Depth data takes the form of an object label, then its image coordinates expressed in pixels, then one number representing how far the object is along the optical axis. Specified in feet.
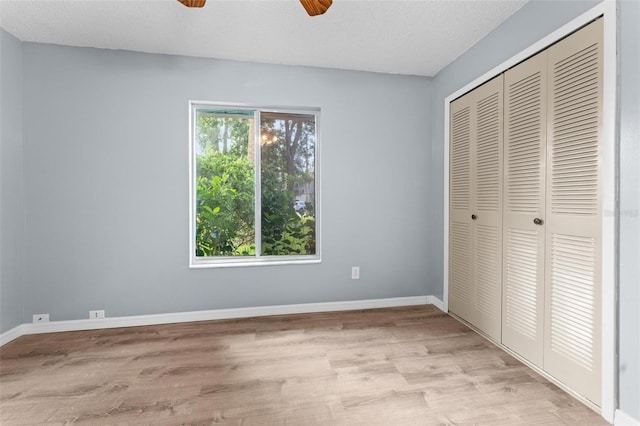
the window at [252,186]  9.71
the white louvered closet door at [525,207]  6.38
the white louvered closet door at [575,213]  5.25
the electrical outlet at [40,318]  8.39
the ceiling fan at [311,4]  4.89
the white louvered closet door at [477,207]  7.67
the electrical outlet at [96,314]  8.64
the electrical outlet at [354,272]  10.21
